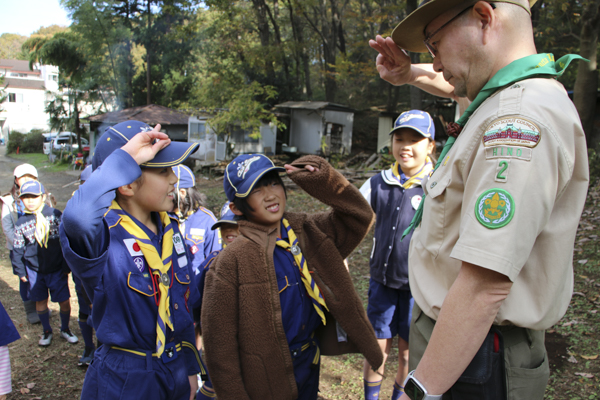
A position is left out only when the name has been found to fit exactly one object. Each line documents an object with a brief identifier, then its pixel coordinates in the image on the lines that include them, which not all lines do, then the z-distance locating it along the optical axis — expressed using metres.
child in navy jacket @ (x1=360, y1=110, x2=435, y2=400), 3.41
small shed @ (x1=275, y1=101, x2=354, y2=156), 22.22
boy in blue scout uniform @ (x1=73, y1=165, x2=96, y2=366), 4.42
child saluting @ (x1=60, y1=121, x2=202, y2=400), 2.06
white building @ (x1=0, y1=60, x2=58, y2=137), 49.94
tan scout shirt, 1.14
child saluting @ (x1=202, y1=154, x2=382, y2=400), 2.17
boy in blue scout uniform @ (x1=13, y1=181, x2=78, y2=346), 4.82
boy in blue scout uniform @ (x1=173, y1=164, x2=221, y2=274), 3.98
